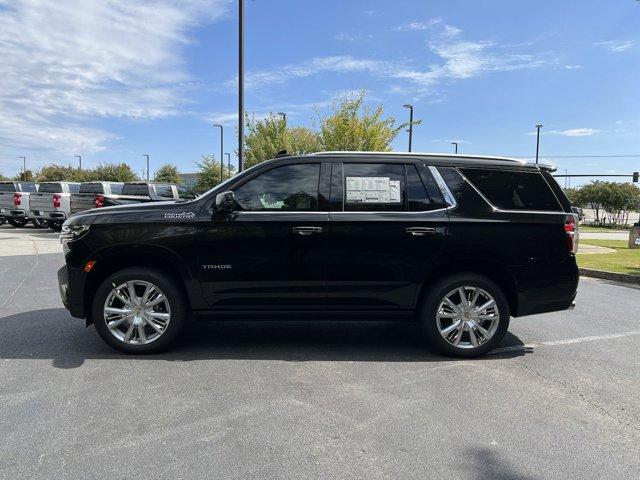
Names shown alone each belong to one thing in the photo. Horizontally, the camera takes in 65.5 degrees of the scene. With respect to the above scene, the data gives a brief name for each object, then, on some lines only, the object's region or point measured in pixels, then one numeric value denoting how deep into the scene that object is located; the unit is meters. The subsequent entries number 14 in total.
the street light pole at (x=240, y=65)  13.86
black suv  4.73
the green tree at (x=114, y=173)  62.38
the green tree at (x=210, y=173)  40.84
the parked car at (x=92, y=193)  17.68
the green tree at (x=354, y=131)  21.36
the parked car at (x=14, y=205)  20.72
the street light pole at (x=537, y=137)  45.65
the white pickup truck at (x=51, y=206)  18.69
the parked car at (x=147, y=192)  17.77
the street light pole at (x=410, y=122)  25.20
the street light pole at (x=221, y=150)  38.01
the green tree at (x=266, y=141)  25.17
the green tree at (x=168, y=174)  64.50
